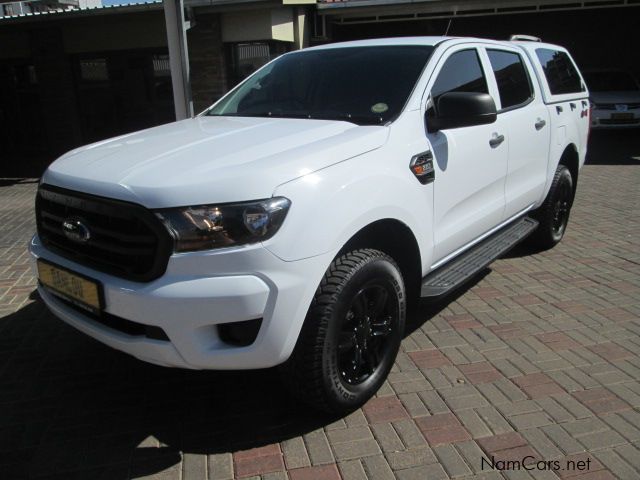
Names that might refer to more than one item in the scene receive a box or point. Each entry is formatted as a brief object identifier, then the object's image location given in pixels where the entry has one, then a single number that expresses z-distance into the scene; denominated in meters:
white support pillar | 6.43
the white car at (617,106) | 13.25
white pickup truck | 2.26
